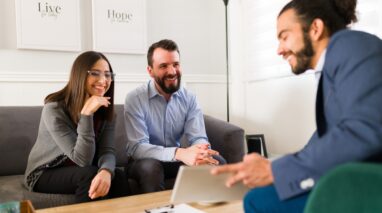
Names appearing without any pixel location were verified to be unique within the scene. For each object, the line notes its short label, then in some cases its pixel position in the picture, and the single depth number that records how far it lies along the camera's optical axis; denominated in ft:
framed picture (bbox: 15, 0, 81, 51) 7.79
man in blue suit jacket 2.25
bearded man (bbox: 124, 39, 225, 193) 6.41
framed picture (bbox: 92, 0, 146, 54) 8.57
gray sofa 6.59
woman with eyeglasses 5.38
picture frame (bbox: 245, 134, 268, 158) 8.77
